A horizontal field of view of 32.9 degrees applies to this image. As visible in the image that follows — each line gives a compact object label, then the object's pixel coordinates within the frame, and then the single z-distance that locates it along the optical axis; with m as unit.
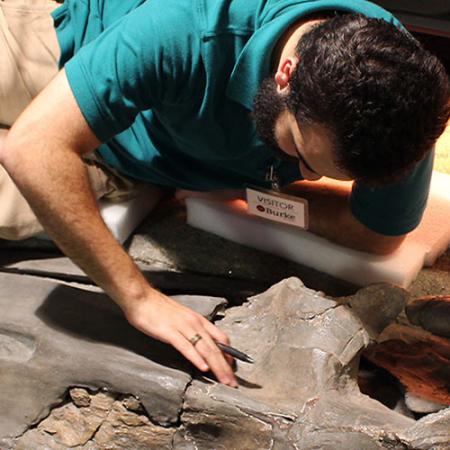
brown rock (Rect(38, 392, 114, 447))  1.59
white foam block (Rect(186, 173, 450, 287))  2.01
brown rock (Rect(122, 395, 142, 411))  1.55
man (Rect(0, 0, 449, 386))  1.33
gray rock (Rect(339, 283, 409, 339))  1.72
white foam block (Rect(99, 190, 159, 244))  2.10
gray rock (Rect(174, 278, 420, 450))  1.38
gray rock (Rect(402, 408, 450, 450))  1.28
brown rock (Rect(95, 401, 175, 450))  1.55
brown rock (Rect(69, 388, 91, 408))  1.59
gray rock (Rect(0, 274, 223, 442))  1.53
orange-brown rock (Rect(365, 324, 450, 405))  1.62
